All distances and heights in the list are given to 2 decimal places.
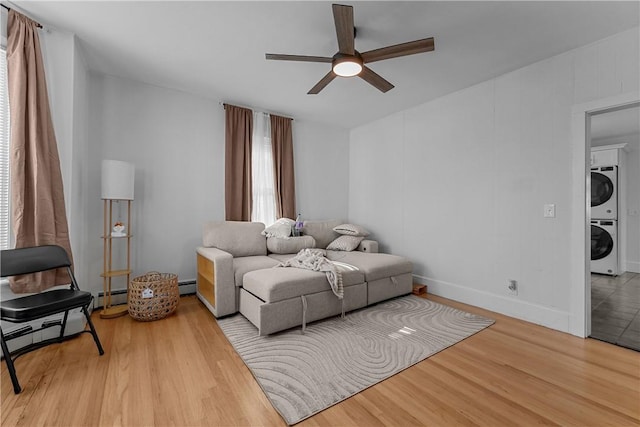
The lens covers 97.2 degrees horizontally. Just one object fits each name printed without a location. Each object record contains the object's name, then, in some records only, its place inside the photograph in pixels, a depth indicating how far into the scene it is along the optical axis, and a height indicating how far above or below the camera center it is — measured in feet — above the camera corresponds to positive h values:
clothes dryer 16.57 +1.23
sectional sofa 8.07 -2.14
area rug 5.57 -3.47
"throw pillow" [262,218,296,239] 12.17 -0.70
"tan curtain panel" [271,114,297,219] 13.87 +2.40
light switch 8.83 +0.07
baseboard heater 11.51 -2.97
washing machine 16.07 -1.99
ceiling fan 5.85 +3.91
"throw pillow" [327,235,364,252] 13.24 -1.40
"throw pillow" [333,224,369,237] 13.83 -0.81
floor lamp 9.07 -0.21
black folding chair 5.49 -1.84
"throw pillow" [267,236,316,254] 11.96 -1.32
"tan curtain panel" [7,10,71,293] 6.88 +1.59
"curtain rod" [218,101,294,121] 12.48 +4.94
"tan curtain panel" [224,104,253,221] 12.45 +2.30
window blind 7.09 +1.49
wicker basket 8.78 -2.66
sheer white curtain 13.39 +2.01
